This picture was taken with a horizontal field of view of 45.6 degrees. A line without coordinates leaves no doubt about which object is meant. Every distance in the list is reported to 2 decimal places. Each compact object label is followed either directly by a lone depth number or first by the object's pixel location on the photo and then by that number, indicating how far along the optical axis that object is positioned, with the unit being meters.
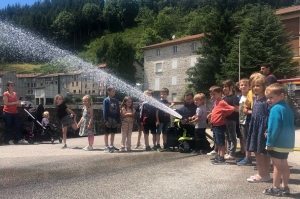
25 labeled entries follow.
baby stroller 11.55
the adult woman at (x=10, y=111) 10.90
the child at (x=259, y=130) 5.57
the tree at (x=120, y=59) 75.00
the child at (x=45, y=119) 11.74
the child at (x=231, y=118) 7.82
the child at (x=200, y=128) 8.66
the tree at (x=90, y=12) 137.43
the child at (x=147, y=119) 9.59
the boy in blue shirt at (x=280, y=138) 4.78
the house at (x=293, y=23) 38.69
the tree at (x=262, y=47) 34.81
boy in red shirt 7.29
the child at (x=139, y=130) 10.15
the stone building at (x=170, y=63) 57.50
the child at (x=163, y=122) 9.55
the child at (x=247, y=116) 6.62
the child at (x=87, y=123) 9.77
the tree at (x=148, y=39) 85.45
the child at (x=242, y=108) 7.29
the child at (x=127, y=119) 9.45
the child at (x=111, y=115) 9.34
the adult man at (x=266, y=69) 7.20
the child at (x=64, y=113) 10.38
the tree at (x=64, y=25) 105.93
